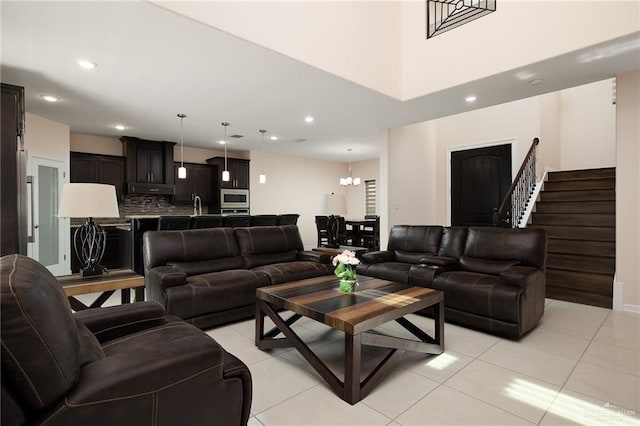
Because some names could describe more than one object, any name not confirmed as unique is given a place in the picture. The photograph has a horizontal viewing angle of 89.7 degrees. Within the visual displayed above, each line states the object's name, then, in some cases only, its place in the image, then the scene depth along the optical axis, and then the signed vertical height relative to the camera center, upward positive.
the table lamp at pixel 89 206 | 2.42 +0.03
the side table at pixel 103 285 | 2.42 -0.58
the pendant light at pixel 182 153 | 5.19 +1.30
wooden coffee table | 1.98 -0.71
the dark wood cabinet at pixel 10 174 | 3.43 +0.38
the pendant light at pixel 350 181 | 8.72 +0.77
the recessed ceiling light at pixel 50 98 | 4.25 +1.50
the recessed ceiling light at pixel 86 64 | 3.26 +1.51
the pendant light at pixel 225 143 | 5.66 +1.52
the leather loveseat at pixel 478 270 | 2.86 -0.66
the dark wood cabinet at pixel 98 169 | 6.02 +0.79
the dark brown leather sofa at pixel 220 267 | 3.01 -0.66
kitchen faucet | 7.52 +0.11
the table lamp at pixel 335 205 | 4.98 +0.07
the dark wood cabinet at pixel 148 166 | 6.54 +0.93
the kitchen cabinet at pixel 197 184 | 7.32 +0.62
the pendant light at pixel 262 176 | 6.19 +0.66
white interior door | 4.91 -0.08
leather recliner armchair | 0.97 -0.59
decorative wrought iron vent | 3.92 +2.51
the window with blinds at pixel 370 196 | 9.67 +0.41
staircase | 3.99 -0.38
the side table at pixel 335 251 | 4.59 -0.62
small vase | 2.59 -0.62
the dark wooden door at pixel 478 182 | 6.52 +0.57
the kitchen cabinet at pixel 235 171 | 7.66 +0.94
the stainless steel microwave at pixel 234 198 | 7.65 +0.28
